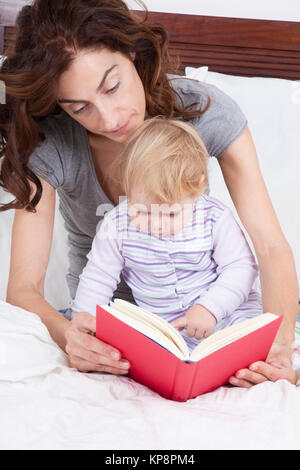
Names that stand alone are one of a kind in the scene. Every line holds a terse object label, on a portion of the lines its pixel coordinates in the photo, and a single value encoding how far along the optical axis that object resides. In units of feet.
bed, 3.86
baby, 4.75
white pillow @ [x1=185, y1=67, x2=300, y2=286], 6.45
